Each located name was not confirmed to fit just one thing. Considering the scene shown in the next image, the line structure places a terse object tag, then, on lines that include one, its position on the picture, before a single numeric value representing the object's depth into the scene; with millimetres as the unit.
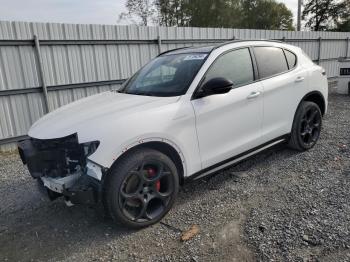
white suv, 2797
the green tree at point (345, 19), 38531
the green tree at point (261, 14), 38031
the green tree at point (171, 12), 31406
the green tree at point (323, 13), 39219
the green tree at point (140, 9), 29916
